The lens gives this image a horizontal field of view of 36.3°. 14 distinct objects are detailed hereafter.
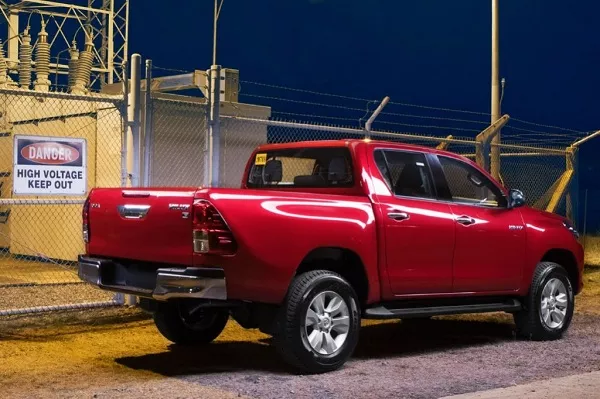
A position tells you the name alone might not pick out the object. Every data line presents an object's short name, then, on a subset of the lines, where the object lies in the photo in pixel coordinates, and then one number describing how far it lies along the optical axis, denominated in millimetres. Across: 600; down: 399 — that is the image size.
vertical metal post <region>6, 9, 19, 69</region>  28723
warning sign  9680
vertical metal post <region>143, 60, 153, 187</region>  10352
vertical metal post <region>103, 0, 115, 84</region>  31531
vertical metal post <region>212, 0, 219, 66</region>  27355
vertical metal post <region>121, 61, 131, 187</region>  10305
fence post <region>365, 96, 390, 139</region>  11892
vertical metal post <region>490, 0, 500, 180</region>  16188
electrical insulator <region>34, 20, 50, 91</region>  26875
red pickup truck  7160
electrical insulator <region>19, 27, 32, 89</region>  26858
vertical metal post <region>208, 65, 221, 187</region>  10703
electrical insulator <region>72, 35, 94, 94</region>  27125
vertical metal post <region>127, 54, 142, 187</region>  10281
